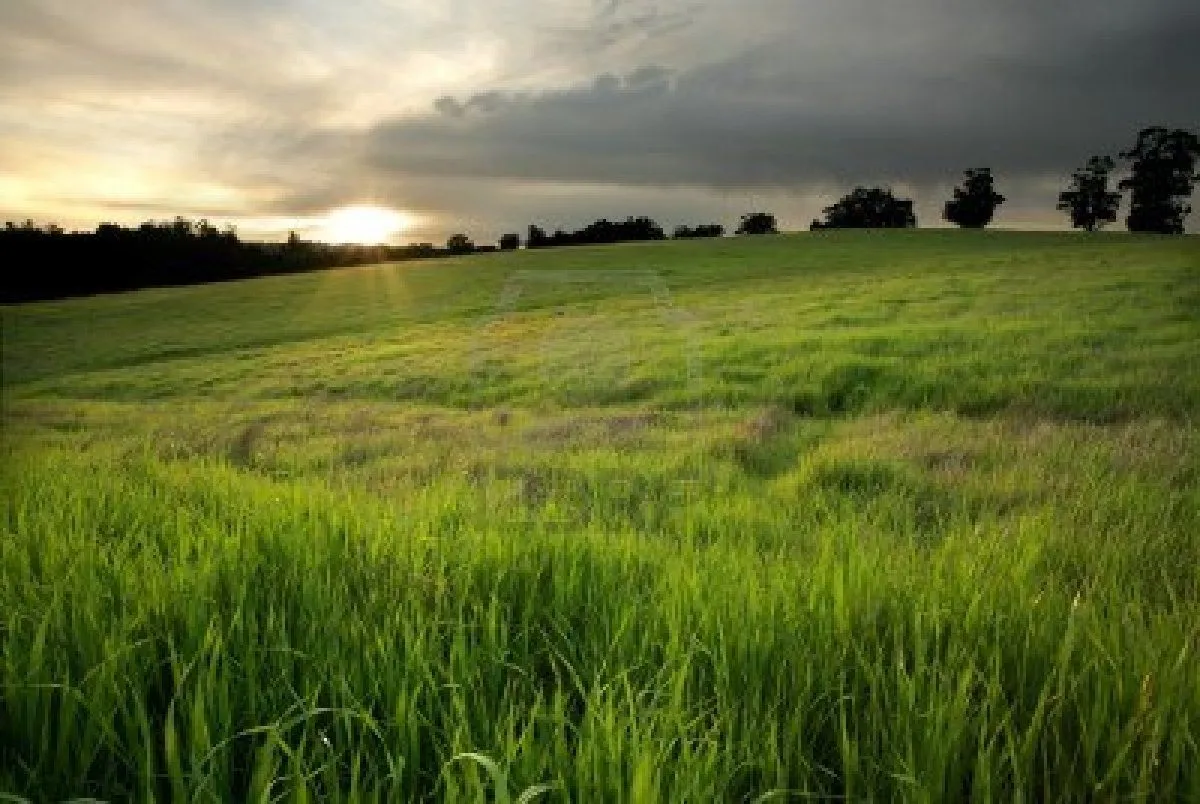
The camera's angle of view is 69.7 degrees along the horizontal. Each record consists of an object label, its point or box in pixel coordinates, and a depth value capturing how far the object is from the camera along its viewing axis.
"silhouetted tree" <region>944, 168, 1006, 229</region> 122.06
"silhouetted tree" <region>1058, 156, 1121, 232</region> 114.88
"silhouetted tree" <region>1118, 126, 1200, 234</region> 100.12
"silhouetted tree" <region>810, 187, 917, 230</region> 129.25
